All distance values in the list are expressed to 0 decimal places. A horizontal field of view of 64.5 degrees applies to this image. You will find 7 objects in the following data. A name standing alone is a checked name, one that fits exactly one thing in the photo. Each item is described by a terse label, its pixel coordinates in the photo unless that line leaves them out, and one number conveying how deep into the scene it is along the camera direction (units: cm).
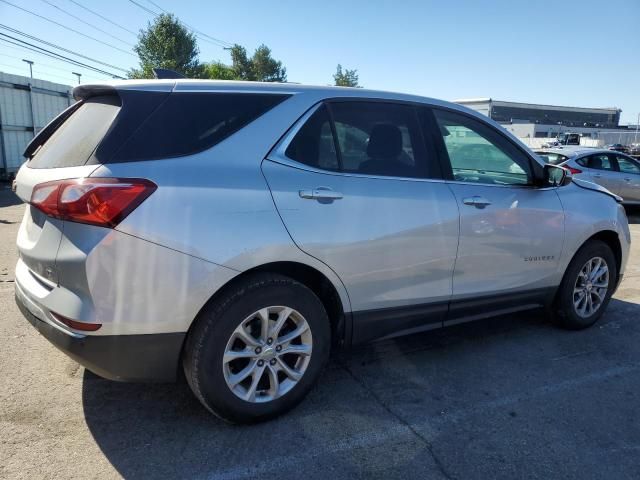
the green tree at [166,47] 3431
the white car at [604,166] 1113
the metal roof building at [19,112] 1381
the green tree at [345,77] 5132
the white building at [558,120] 6412
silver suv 231
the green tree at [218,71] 4026
